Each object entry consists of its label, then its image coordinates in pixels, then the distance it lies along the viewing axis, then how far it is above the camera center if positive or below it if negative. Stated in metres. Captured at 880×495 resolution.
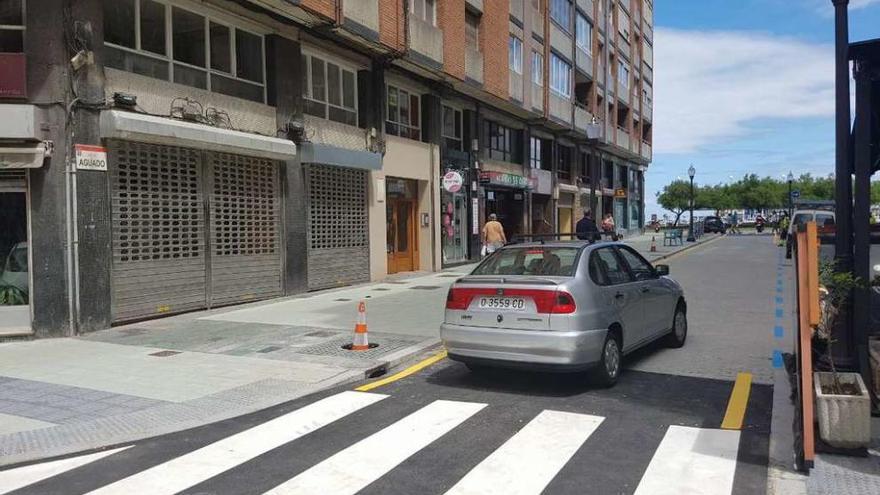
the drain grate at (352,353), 8.55 -1.46
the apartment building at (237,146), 10.10 +1.92
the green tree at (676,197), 92.25 +5.24
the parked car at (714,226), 58.22 +0.57
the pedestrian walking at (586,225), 19.27 +0.30
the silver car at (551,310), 6.39 -0.76
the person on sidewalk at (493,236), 19.69 +0.02
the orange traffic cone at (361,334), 8.81 -1.26
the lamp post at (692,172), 38.48 +3.54
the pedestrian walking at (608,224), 27.53 +0.42
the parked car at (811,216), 23.45 +0.55
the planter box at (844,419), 4.66 -1.33
